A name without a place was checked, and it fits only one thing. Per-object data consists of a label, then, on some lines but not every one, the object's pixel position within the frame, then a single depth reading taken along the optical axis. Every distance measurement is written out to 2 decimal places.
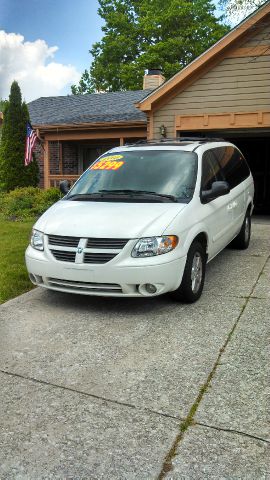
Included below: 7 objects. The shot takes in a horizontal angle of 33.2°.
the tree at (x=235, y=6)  9.90
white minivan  4.51
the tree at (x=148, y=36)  36.66
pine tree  16.73
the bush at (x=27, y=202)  12.47
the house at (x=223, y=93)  11.01
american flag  14.69
